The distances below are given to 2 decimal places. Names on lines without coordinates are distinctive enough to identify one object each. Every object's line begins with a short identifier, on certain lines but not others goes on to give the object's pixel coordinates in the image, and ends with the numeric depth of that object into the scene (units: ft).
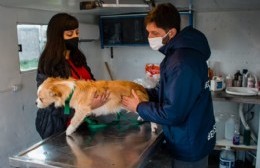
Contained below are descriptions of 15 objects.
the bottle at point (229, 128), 9.09
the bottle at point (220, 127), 9.36
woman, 4.78
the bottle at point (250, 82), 8.56
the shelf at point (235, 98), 7.55
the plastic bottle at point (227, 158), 8.50
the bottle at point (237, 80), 8.95
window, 7.27
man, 3.47
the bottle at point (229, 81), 9.03
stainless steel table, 3.53
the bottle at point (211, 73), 9.14
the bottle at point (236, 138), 8.71
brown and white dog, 4.20
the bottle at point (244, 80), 8.87
